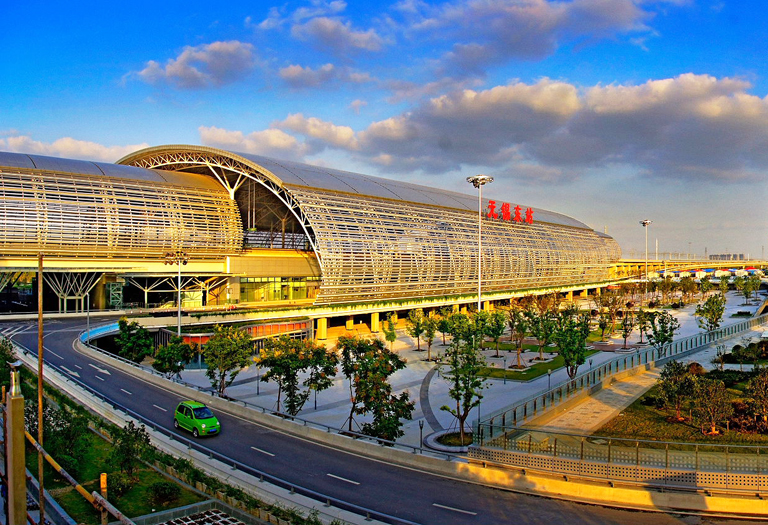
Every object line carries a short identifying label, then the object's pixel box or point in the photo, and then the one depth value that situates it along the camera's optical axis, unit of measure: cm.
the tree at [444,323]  5381
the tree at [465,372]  2517
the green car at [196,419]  2531
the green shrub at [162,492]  1730
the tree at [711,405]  2469
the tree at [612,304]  6975
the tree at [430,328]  5091
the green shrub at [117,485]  1769
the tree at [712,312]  5872
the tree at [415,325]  5403
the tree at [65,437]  1895
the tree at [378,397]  2397
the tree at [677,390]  2706
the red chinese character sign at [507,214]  9151
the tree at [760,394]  2509
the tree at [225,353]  3186
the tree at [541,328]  4644
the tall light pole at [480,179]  4950
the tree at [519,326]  4678
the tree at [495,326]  5081
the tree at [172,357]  3669
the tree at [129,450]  1848
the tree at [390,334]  5242
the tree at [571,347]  3525
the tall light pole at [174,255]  6478
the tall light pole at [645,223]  11912
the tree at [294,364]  2829
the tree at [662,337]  4529
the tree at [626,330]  5650
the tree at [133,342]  4394
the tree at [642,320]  5756
